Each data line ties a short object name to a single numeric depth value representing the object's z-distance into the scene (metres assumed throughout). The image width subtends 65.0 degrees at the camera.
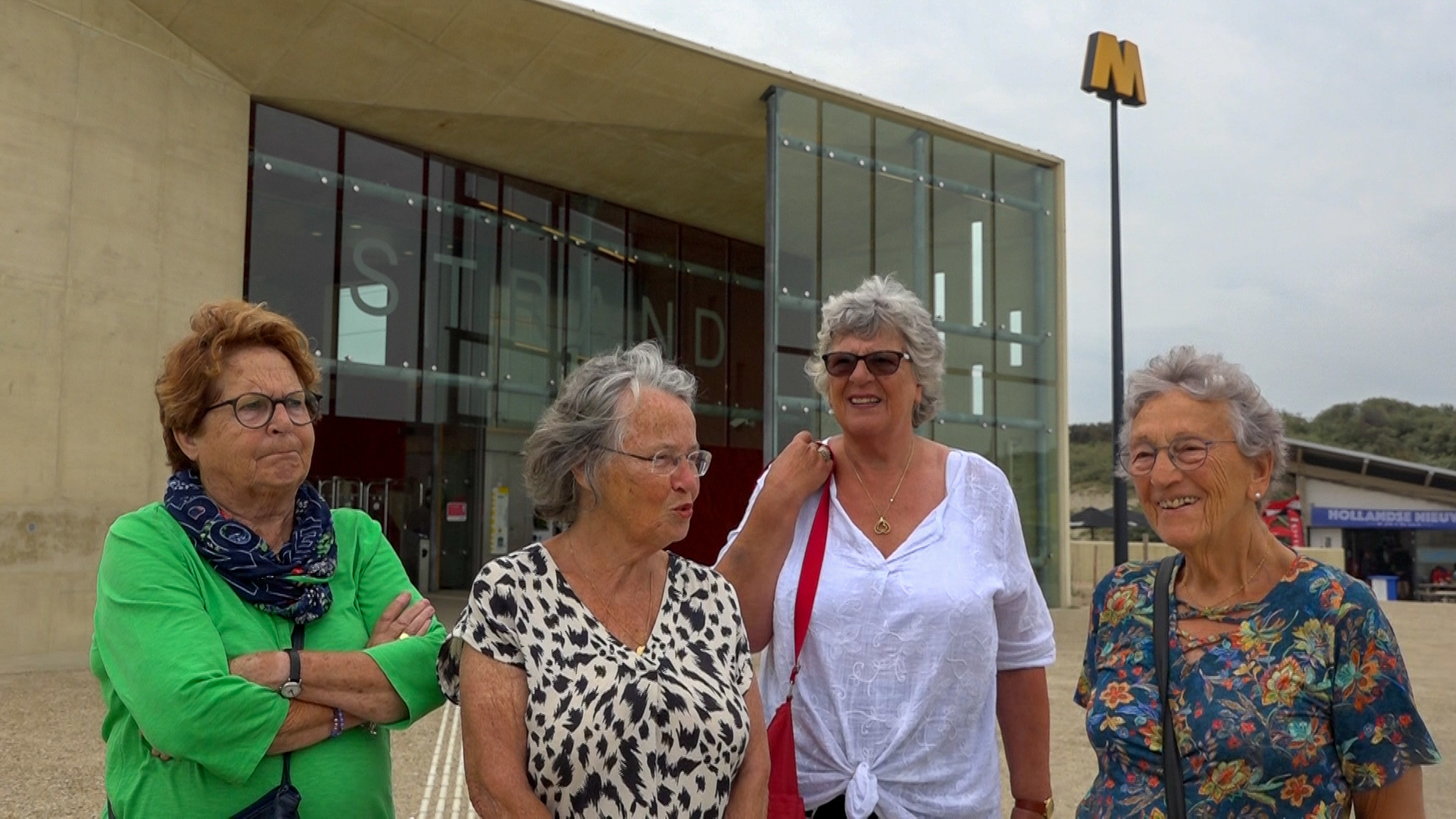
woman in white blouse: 2.61
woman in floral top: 2.21
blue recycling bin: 28.23
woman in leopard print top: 2.21
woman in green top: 2.23
